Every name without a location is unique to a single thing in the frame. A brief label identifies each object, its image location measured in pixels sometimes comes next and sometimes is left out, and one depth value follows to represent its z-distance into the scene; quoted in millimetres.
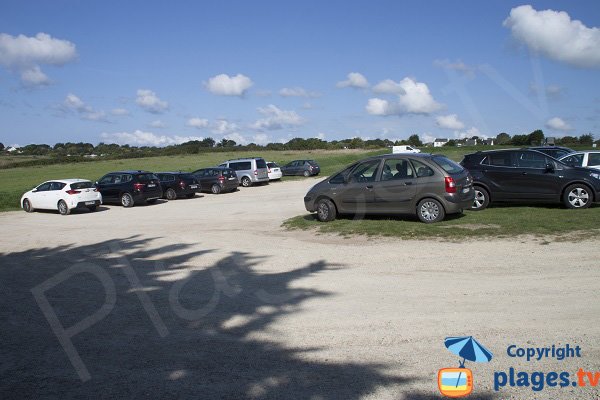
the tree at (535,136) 76250
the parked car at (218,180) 28875
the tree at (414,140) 101812
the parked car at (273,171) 34781
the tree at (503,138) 85212
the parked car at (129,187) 22859
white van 53756
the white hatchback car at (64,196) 20688
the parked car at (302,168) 39678
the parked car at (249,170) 32281
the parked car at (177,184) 25719
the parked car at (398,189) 11461
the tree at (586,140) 59800
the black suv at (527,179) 12656
